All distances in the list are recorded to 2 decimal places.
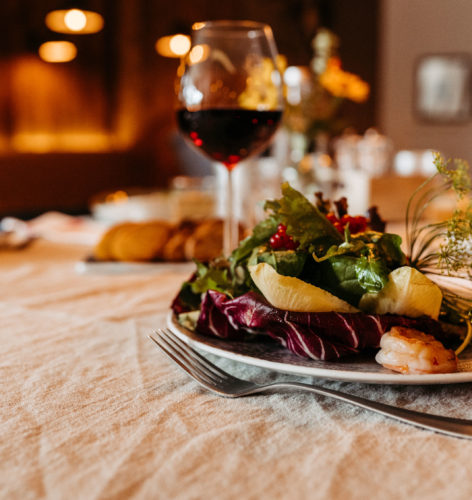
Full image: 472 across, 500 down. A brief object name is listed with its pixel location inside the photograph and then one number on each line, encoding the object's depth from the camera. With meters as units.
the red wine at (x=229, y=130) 0.85
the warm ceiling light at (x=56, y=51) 5.45
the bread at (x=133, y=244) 1.05
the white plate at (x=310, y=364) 0.44
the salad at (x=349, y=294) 0.49
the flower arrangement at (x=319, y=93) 1.72
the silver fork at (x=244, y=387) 0.41
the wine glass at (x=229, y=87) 0.83
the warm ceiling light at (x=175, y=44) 5.46
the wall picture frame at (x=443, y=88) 7.79
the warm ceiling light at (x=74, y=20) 4.30
